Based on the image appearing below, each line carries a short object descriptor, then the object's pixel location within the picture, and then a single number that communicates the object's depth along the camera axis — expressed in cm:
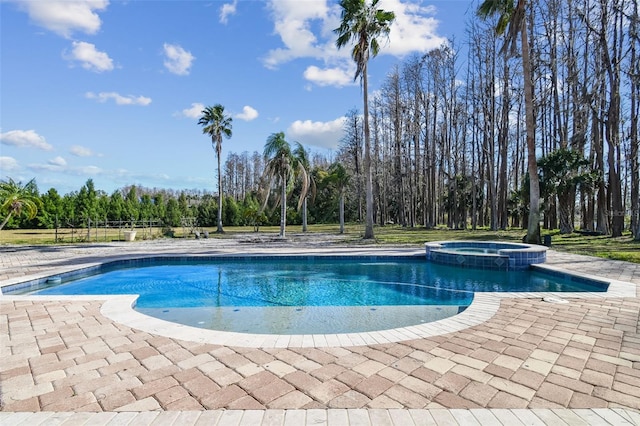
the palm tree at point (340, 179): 2006
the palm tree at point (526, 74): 1173
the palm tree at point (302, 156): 1855
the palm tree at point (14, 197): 1458
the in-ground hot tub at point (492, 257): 860
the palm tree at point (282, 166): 1795
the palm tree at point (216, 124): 2434
